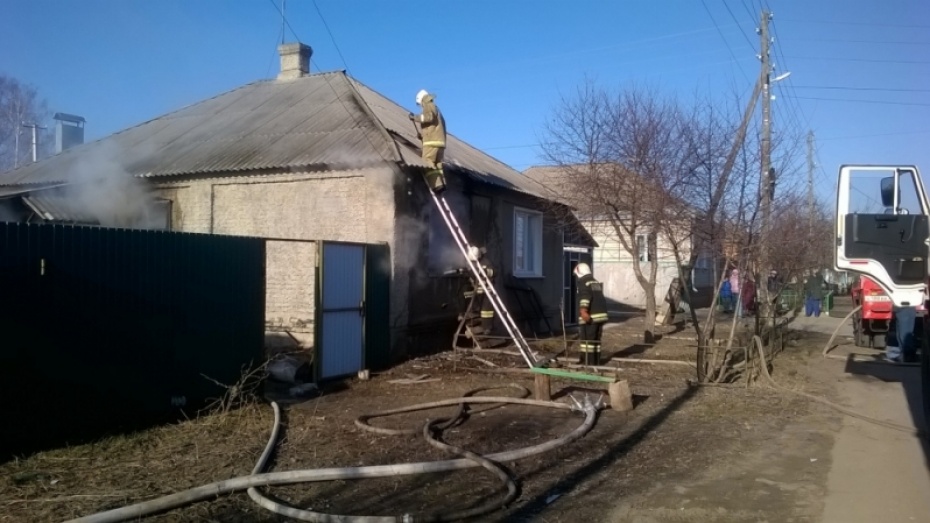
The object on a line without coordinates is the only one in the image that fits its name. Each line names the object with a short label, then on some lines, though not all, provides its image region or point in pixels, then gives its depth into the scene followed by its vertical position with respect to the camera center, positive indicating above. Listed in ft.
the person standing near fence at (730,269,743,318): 90.22 -1.99
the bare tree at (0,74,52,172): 111.34 +19.41
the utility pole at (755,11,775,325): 39.63 +4.50
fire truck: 26.27 +1.22
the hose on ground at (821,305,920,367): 48.68 -5.28
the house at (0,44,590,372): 41.39 +4.61
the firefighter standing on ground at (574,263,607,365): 38.60 -2.31
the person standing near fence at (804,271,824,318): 91.15 -2.74
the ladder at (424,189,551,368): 33.56 -1.63
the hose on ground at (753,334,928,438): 26.75 -5.46
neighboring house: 101.85 -0.46
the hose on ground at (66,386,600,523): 16.01 -5.30
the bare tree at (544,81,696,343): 50.52 +6.24
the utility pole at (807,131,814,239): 64.17 +8.68
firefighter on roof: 39.10 +7.12
